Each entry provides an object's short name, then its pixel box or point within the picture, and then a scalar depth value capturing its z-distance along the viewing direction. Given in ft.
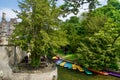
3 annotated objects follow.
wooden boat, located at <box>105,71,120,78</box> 36.86
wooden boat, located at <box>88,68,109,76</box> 37.46
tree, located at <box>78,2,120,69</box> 37.95
